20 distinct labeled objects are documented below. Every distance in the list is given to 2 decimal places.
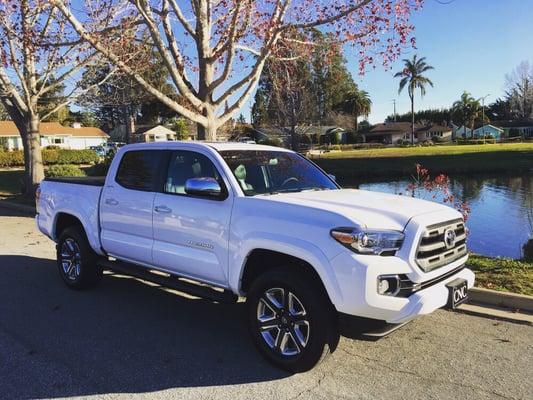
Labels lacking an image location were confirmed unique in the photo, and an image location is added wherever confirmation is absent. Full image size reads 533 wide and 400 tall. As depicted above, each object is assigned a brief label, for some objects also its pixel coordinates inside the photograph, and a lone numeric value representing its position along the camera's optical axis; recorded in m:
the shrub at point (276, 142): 51.67
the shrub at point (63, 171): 18.25
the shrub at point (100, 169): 23.66
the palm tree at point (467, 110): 103.62
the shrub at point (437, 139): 98.38
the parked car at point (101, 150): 55.25
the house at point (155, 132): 76.43
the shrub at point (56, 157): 41.47
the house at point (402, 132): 103.38
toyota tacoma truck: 3.93
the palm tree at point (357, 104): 88.88
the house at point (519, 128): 106.00
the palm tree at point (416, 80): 86.06
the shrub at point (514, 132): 106.16
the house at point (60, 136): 66.31
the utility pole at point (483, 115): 106.65
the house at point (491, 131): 106.38
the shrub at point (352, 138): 89.06
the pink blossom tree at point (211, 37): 9.90
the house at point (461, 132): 110.12
